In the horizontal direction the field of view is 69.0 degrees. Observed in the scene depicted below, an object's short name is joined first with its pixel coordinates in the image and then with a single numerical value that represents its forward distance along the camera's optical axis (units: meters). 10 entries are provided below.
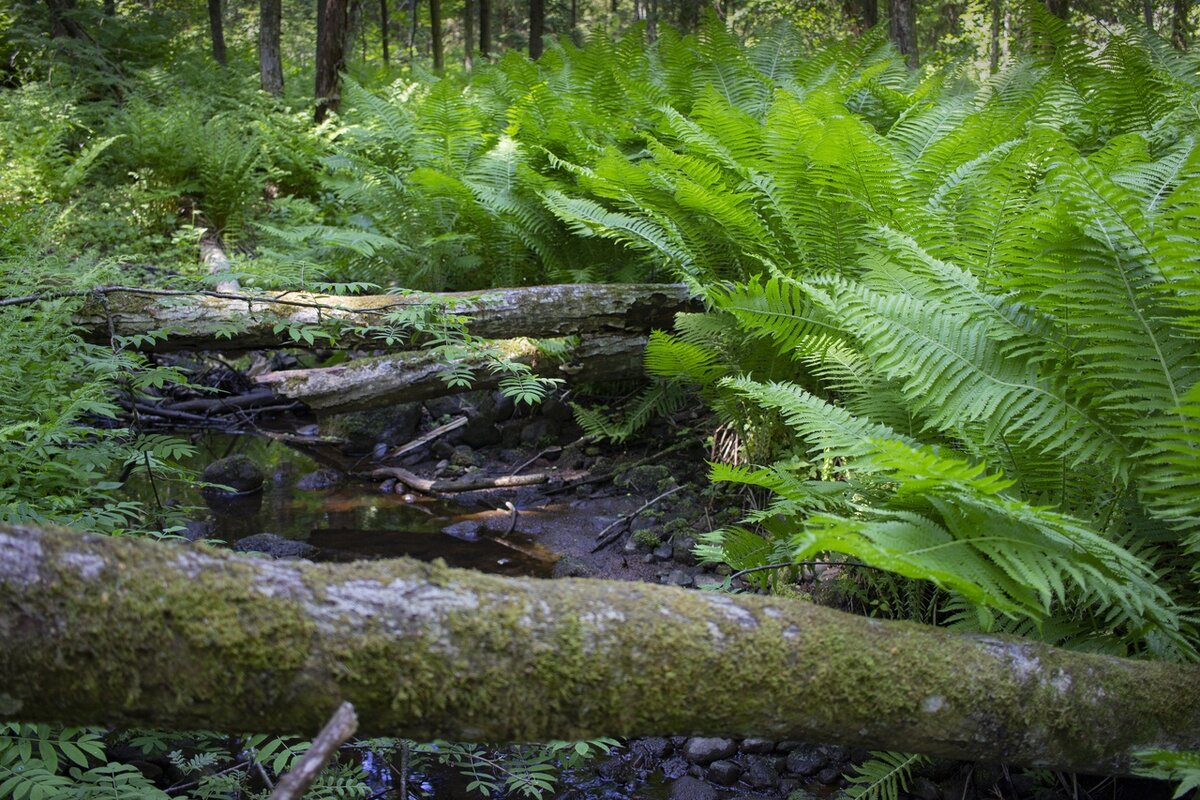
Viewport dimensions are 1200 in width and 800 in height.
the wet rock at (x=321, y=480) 5.62
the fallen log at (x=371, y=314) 4.01
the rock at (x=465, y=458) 5.87
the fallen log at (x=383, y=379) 4.70
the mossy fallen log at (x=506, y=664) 1.44
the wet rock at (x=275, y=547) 4.44
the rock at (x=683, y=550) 4.28
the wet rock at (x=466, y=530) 4.85
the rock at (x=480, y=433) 6.06
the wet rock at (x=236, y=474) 5.39
